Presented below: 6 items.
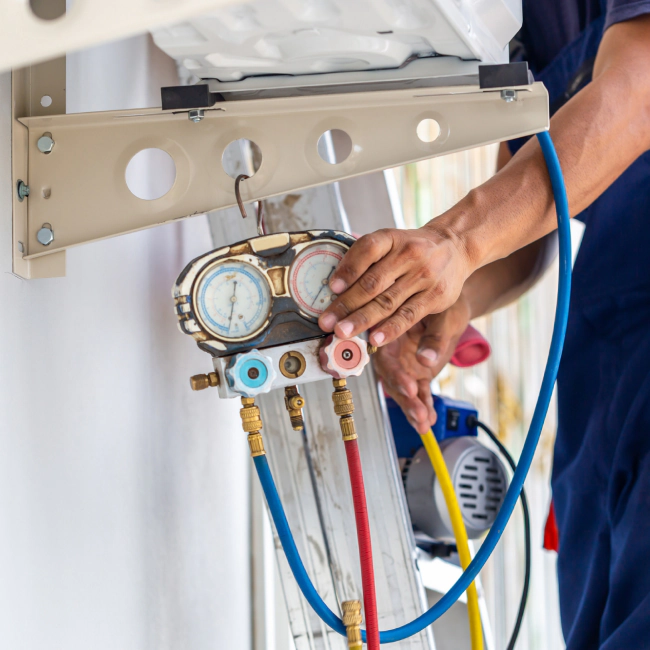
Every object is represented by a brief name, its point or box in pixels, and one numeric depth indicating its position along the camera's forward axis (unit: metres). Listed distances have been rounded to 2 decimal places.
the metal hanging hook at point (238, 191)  1.70
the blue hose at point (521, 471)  1.73
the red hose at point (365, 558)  1.71
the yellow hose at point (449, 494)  2.00
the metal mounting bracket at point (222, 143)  1.69
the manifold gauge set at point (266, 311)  1.70
